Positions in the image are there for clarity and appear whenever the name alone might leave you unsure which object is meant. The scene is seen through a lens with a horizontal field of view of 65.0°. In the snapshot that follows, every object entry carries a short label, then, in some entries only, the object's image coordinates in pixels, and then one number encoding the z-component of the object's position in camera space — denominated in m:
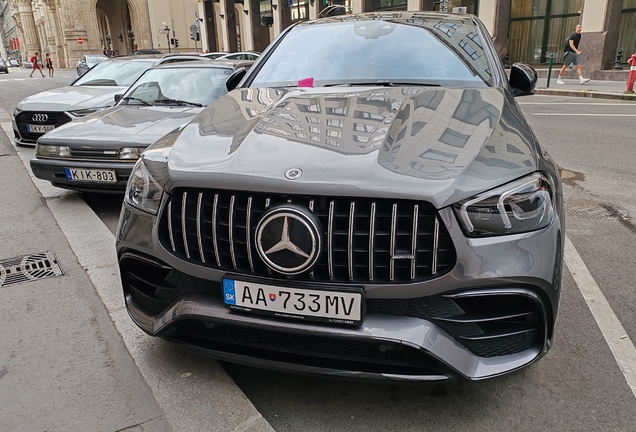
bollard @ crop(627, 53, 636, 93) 13.71
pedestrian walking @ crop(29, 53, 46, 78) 39.11
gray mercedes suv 1.78
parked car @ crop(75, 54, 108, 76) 23.12
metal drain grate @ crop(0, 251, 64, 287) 3.54
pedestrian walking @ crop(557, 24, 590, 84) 16.88
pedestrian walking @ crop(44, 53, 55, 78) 40.06
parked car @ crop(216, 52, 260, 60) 15.93
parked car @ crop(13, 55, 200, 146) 7.56
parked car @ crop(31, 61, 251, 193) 4.80
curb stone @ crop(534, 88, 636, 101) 13.39
